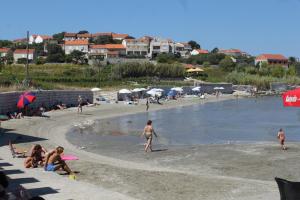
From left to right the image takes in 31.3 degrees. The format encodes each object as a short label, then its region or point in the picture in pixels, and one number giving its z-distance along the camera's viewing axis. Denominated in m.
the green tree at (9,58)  109.44
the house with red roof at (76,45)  164.15
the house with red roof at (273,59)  192.38
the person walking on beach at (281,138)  22.21
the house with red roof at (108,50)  154.60
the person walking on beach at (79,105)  42.08
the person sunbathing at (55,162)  14.76
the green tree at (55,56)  119.81
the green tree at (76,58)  116.54
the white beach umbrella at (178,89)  73.38
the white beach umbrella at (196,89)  80.57
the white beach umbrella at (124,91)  57.15
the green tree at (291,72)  148.12
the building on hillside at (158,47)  171.38
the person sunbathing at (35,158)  15.43
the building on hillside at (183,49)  183.01
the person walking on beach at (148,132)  21.22
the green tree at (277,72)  139.88
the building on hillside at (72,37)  199.88
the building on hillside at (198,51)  188.38
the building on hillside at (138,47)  169.62
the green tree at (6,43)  174.61
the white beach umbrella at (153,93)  64.11
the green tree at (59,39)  181.15
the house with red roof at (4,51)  142.73
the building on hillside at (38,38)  189.25
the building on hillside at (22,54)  130.15
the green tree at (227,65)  138.75
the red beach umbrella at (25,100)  32.47
